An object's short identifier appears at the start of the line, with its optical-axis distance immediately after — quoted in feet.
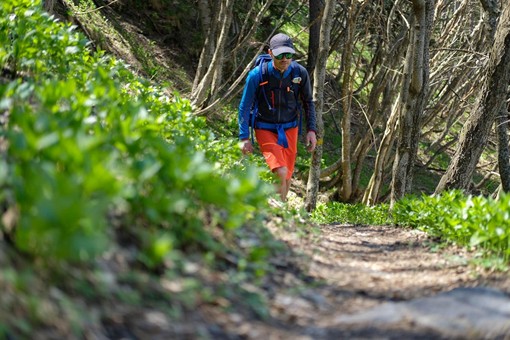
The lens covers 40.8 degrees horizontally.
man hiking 24.11
